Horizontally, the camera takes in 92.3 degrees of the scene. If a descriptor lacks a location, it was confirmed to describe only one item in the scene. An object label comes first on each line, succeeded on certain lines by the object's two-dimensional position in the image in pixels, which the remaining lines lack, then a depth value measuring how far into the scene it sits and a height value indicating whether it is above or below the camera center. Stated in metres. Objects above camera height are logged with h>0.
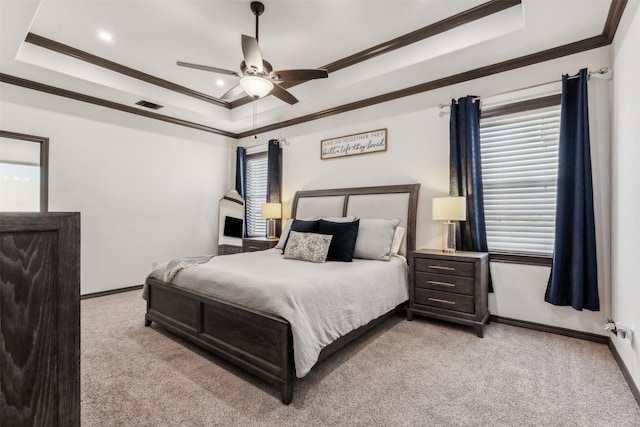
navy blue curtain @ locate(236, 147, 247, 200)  5.78 +0.82
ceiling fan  2.62 +1.28
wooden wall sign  4.11 +0.99
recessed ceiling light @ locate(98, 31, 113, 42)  3.14 +1.84
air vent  4.32 +1.56
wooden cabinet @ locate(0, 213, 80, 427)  0.58 -0.22
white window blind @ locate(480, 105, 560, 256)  3.01 +0.38
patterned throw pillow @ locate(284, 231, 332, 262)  3.14 -0.35
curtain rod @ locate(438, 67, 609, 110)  2.65 +1.26
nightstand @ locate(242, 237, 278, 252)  4.52 -0.46
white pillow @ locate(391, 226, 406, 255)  3.54 -0.30
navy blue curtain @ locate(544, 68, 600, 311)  2.64 +0.02
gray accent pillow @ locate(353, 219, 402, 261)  3.30 -0.27
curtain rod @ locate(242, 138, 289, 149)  5.19 +1.24
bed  1.94 -0.75
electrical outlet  2.06 -0.80
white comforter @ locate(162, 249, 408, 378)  2.00 -0.58
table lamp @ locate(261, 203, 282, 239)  4.85 +0.04
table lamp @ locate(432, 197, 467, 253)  3.08 +0.03
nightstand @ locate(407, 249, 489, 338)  2.90 -0.71
